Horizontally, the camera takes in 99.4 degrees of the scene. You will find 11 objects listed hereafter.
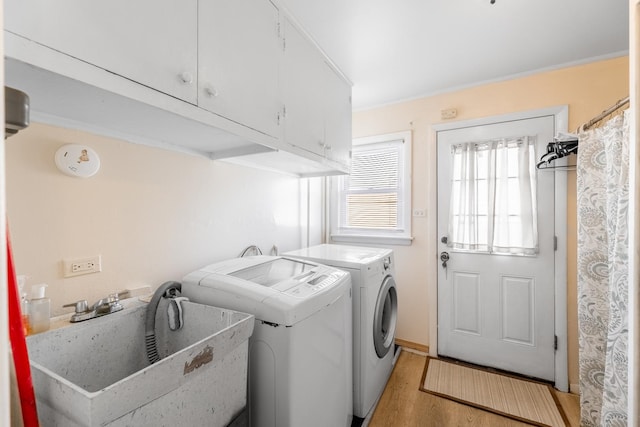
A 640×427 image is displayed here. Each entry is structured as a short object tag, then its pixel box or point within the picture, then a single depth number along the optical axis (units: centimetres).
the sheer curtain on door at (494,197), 218
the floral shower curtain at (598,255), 133
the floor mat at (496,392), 180
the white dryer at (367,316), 168
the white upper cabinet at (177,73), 68
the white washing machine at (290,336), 106
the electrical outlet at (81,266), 109
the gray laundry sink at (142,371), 60
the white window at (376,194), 268
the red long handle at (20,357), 51
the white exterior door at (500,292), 213
